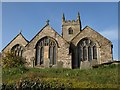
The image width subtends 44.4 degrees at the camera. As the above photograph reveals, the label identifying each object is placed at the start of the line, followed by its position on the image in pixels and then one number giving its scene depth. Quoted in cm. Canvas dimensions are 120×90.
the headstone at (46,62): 2154
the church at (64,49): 2205
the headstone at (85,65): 1812
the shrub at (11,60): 2094
